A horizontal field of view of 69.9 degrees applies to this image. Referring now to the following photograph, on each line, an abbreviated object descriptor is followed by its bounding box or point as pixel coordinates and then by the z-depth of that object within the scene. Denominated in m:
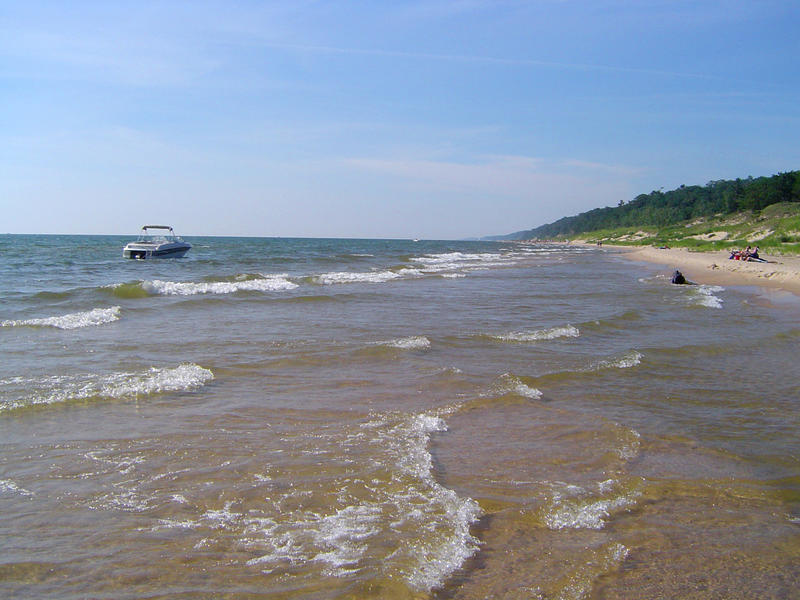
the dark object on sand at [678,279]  26.78
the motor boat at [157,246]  43.38
